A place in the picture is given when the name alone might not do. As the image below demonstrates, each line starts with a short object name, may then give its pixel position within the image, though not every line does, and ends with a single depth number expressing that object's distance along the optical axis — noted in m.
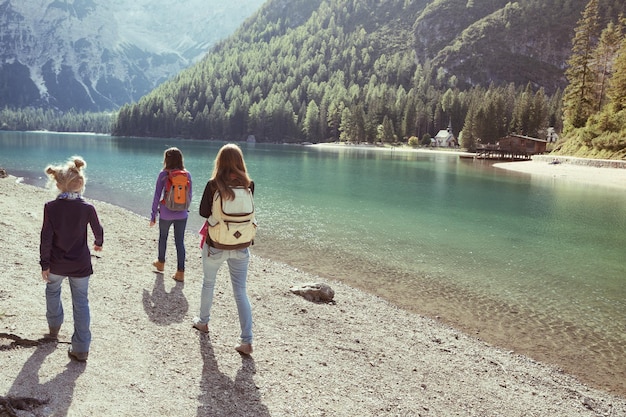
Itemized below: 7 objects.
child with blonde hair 6.39
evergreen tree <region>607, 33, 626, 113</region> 71.56
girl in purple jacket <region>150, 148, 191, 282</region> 11.19
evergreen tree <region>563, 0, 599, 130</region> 87.69
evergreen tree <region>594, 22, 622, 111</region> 89.50
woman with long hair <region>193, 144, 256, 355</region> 7.12
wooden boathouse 116.12
